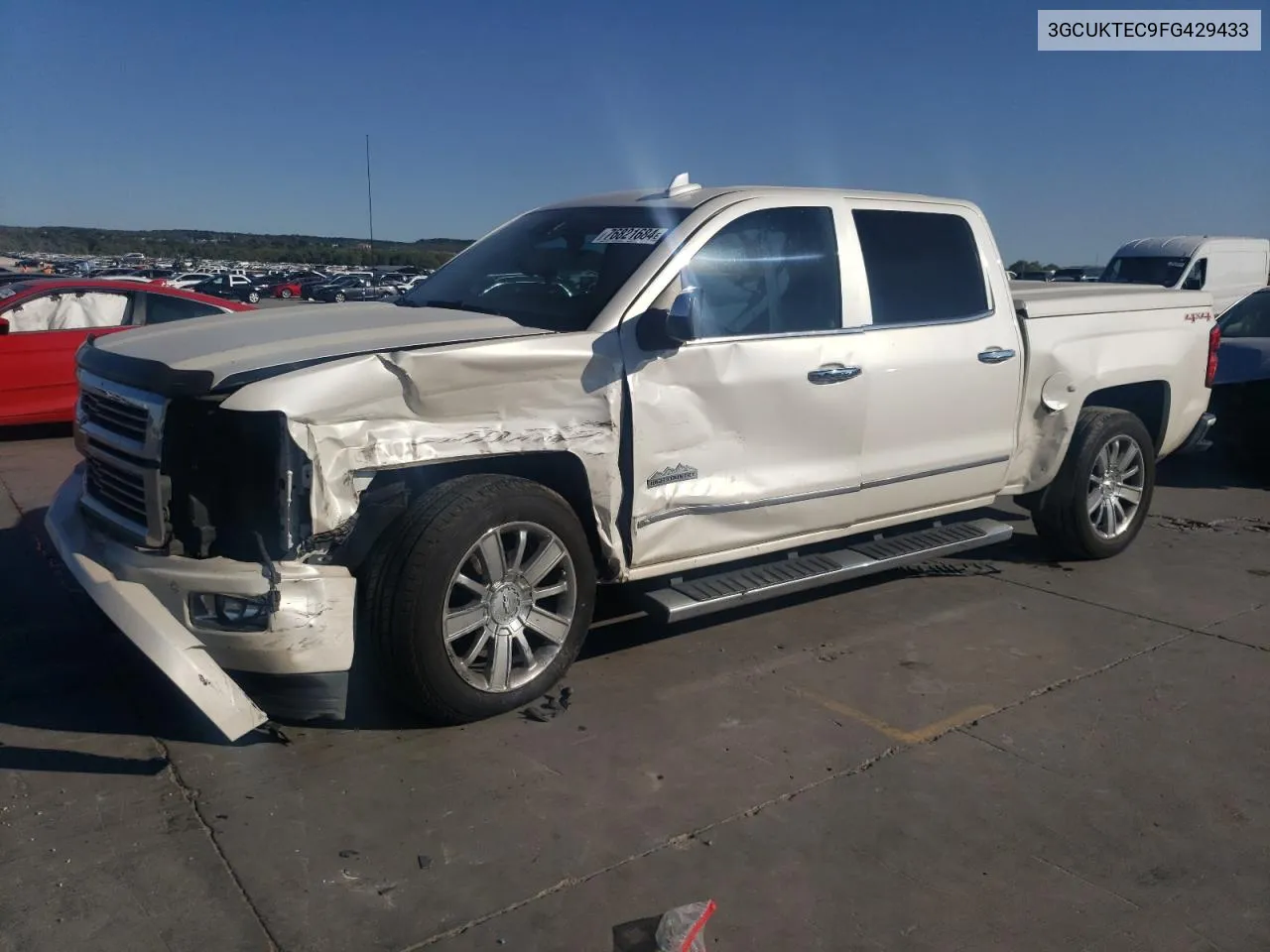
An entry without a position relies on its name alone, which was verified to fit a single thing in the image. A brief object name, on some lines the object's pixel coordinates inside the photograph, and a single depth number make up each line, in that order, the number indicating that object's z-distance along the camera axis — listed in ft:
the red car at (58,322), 33.40
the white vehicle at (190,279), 142.12
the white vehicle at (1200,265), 59.00
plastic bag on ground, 8.64
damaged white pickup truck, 11.79
